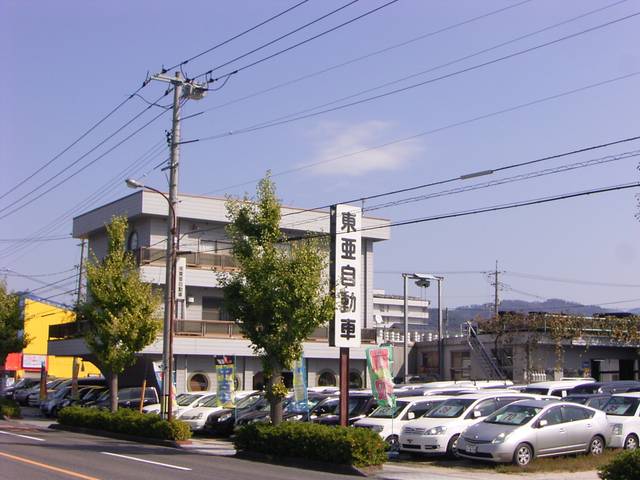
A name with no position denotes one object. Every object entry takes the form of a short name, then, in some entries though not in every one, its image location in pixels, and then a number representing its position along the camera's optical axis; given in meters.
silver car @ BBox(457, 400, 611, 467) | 19.27
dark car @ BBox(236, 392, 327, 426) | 27.70
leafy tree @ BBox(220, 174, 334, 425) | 22.52
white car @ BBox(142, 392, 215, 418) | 31.88
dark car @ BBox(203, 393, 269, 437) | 29.94
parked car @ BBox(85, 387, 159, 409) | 37.44
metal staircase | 43.88
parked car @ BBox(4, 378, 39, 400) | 54.88
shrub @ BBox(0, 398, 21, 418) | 37.94
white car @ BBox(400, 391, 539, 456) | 21.22
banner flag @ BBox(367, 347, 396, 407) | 22.23
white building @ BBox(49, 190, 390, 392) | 41.00
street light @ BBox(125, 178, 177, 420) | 27.27
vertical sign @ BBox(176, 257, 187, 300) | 35.80
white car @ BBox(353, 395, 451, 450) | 23.03
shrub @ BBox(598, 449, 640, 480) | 14.13
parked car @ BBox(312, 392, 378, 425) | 26.20
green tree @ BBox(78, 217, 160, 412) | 32.38
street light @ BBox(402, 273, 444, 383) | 46.99
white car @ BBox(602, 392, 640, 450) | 21.38
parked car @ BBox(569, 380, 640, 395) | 31.20
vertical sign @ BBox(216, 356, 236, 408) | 28.92
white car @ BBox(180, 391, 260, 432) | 30.33
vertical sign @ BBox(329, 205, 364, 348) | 23.20
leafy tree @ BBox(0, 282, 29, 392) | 42.91
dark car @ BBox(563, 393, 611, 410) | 23.52
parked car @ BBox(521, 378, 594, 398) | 30.84
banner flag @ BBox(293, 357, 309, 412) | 25.50
